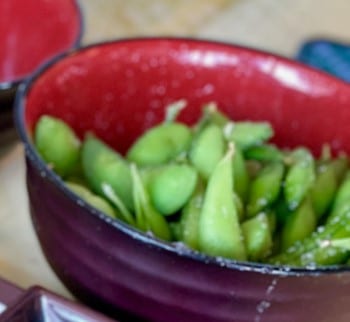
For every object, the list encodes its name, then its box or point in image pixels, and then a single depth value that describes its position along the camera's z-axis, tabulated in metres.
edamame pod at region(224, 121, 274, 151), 0.52
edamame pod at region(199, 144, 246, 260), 0.46
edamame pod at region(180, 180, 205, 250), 0.46
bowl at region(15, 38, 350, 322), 0.44
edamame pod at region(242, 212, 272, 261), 0.47
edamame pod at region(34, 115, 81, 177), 0.49
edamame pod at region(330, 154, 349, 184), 0.52
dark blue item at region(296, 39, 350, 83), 0.72
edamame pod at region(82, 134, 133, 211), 0.49
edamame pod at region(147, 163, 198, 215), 0.47
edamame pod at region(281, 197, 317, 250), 0.48
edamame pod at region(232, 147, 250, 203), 0.49
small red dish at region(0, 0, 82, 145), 0.60
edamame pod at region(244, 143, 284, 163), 0.52
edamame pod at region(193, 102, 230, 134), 0.53
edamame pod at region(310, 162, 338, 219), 0.50
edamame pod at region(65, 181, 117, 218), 0.47
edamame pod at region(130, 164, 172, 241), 0.47
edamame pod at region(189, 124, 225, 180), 0.49
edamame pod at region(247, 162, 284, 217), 0.49
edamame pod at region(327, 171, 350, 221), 0.49
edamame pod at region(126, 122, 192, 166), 0.50
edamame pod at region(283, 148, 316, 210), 0.49
